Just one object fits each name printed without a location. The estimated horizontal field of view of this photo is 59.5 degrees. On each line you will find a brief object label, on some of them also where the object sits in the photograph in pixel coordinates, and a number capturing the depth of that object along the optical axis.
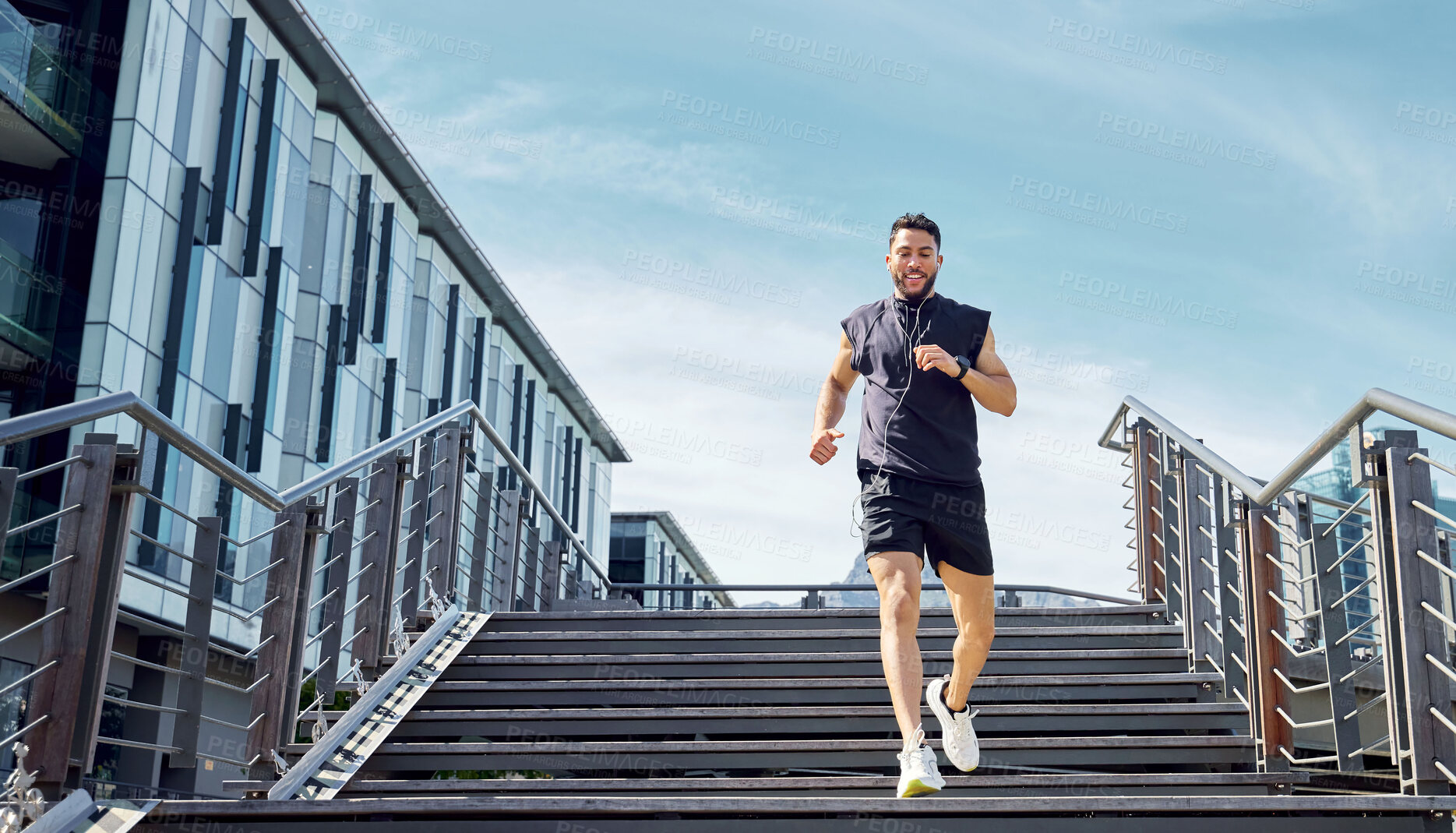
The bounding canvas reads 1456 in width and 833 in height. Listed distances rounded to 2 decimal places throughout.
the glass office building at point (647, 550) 54.78
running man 4.04
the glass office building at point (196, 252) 17.95
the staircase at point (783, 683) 3.56
